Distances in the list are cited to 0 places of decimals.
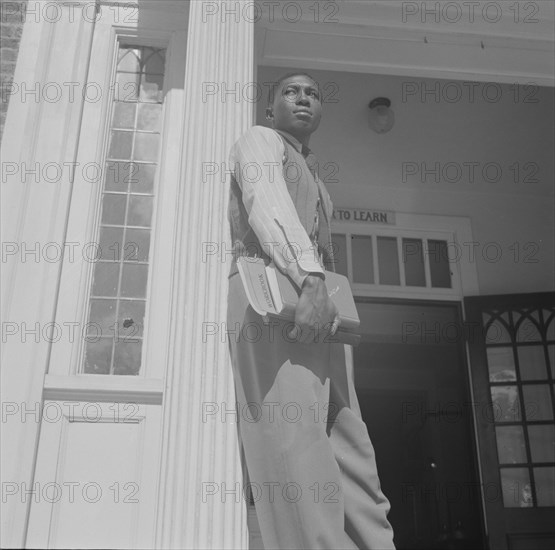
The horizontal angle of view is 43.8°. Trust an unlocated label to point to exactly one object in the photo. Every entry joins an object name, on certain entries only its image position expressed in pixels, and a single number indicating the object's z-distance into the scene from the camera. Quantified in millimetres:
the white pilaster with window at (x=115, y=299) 3076
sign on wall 6012
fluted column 2426
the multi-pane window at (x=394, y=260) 5965
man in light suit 2139
